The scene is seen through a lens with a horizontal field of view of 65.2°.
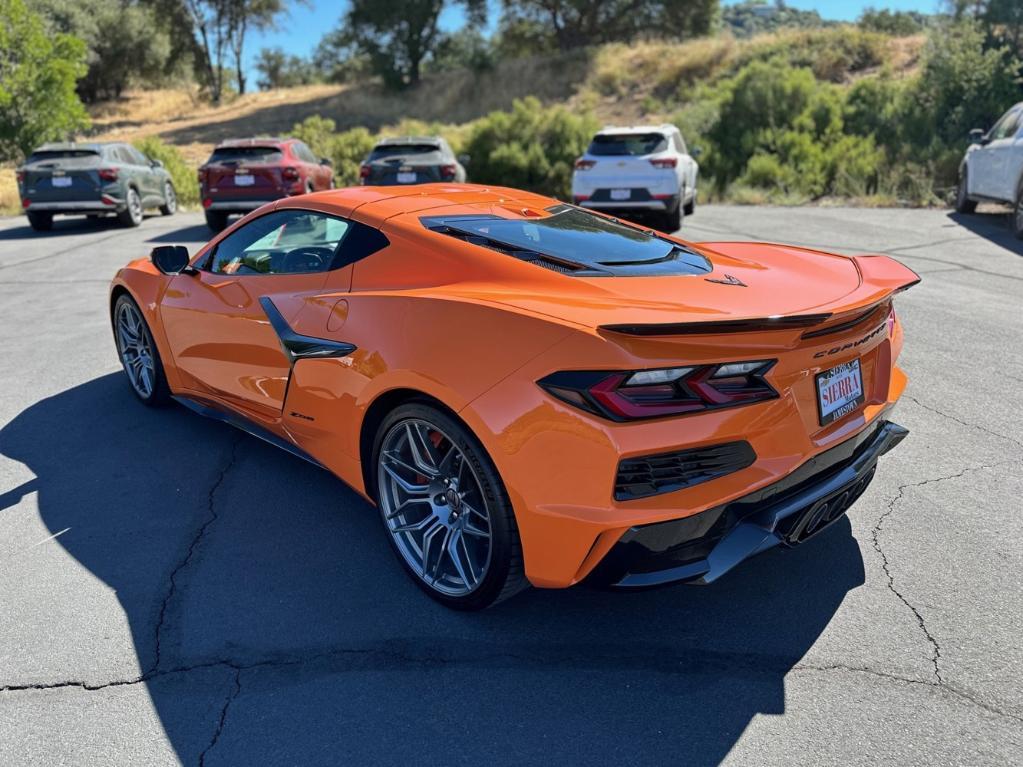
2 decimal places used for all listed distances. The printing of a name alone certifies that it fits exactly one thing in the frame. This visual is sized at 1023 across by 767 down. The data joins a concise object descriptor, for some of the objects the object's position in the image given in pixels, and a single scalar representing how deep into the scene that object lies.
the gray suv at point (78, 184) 13.99
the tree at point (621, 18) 42.78
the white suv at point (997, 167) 10.95
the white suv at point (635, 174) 12.45
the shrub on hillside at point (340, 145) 21.66
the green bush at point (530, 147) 19.41
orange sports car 2.44
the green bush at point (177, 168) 20.69
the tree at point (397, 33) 41.00
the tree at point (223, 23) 44.56
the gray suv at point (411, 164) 14.34
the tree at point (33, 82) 20.70
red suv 13.48
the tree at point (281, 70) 61.35
